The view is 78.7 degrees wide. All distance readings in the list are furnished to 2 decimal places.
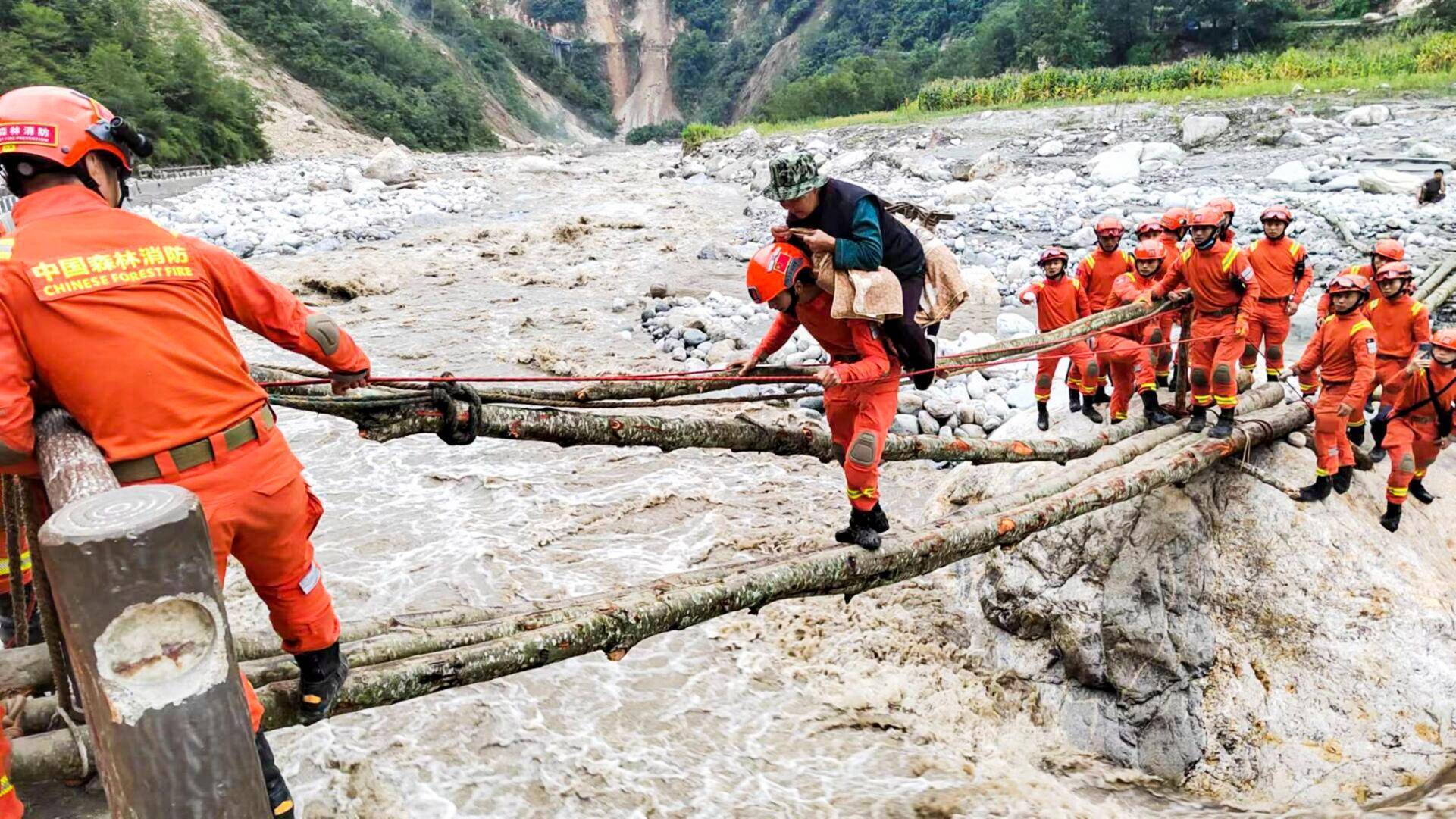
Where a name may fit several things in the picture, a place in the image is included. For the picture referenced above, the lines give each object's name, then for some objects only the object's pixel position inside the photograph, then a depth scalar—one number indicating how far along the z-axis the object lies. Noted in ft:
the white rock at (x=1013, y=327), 33.06
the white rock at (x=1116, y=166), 60.34
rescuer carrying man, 11.34
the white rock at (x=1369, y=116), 62.08
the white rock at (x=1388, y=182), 45.27
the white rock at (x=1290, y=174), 51.25
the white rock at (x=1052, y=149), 73.06
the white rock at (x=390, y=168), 96.02
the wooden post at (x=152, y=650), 3.79
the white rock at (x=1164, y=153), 62.90
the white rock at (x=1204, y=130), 65.77
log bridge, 7.57
